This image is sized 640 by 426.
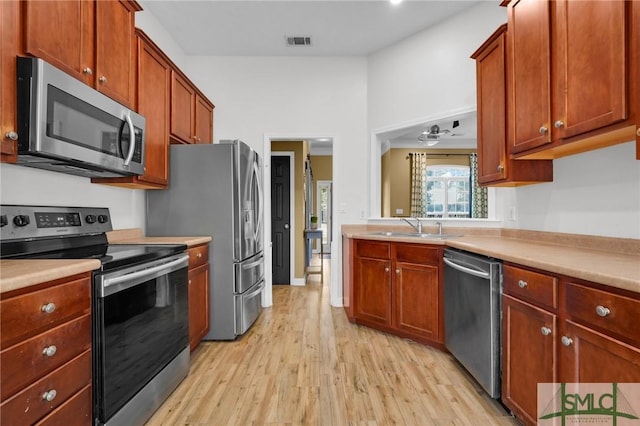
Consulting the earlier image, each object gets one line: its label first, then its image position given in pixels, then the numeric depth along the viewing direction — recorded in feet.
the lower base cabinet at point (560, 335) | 3.45
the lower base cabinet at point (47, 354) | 3.22
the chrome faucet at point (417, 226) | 10.39
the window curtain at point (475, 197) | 12.34
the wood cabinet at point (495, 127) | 7.06
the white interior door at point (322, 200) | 28.55
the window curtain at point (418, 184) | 19.27
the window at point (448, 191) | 18.52
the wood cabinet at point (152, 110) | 7.35
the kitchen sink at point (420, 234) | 9.70
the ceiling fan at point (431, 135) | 11.59
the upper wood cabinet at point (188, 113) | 9.11
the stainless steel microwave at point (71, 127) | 4.36
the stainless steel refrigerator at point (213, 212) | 8.94
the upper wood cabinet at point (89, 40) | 4.63
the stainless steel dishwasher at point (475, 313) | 5.84
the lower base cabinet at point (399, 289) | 8.35
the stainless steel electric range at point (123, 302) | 4.50
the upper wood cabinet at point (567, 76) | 4.35
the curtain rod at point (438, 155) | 19.94
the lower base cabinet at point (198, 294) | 7.92
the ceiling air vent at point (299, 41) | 11.32
